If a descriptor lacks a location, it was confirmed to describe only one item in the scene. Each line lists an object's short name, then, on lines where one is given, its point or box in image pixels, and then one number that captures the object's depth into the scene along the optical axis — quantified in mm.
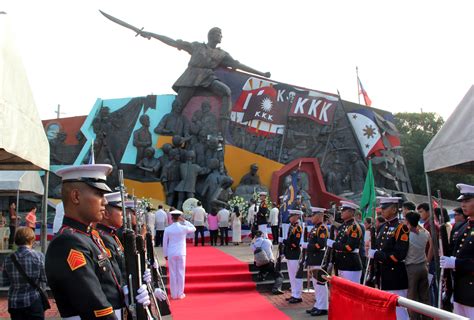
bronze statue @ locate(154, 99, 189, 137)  27391
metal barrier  2324
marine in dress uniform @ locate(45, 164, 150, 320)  2771
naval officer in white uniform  10992
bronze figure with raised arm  28047
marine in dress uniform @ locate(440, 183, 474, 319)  4926
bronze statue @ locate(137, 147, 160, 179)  26500
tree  46500
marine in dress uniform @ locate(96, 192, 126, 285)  4189
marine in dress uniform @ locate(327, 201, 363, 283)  8234
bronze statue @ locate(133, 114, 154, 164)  26922
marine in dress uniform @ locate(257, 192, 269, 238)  18625
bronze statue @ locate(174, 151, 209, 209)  25359
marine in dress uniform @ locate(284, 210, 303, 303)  10375
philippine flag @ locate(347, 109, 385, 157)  29312
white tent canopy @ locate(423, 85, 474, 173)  5117
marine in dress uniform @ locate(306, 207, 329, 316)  9680
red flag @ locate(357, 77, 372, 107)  34719
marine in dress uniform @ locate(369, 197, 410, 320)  6652
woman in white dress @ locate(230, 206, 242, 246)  20312
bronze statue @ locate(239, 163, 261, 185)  27109
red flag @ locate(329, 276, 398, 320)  3123
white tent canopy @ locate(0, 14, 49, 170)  3729
